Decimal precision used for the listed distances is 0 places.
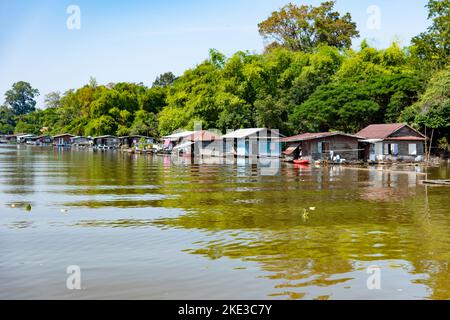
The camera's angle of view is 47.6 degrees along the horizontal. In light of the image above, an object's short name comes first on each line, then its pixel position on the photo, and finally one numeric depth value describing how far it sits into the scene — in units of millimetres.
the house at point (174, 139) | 72412
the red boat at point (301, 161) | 51312
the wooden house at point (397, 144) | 51750
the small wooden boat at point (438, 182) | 29689
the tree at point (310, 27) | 84062
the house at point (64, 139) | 125694
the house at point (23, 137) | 145000
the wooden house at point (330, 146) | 52219
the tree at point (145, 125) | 103875
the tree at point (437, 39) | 54625
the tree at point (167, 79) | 148875
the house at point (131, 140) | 102281
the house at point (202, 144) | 68188
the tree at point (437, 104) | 48625
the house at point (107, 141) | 110875
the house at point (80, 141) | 124144
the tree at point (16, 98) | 196375
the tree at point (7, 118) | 173625
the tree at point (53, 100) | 176750
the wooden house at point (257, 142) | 59812
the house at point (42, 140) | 140062
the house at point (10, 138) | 154625
